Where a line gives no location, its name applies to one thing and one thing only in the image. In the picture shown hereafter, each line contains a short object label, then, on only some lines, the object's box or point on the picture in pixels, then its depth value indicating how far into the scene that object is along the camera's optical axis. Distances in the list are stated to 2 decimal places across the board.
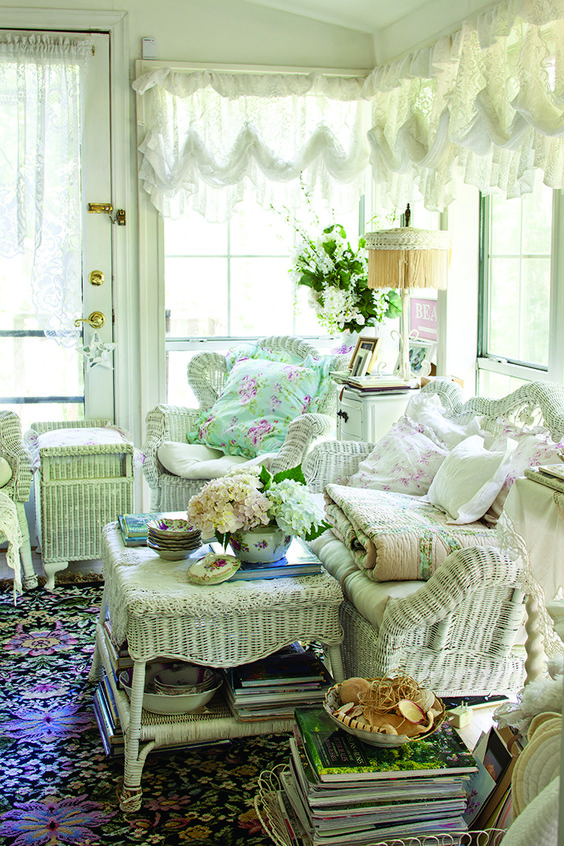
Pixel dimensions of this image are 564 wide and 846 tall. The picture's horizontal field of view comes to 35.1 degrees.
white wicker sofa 2.24
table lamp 3.75
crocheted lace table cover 2.30
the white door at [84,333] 4.42
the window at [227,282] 4.77
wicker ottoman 3.94
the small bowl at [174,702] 2.39
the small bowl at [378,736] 1.76
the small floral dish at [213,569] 2.40
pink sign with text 4.27
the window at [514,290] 3.55
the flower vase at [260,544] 2.49
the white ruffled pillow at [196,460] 3.89
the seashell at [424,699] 1.88
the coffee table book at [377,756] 1.71
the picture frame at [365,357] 4.05
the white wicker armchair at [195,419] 3.57
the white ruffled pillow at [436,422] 3.22
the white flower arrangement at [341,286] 4.39
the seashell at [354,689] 1.90
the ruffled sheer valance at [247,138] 4.40
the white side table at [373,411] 3.91
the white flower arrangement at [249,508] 2.42
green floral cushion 4.03
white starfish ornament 4.55
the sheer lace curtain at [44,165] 4.27
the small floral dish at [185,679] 2.43
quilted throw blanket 2.55
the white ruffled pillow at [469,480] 2.75
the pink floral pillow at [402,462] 3.19
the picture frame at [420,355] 4.25
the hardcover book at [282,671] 2.43
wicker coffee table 2.29
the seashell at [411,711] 1.83
